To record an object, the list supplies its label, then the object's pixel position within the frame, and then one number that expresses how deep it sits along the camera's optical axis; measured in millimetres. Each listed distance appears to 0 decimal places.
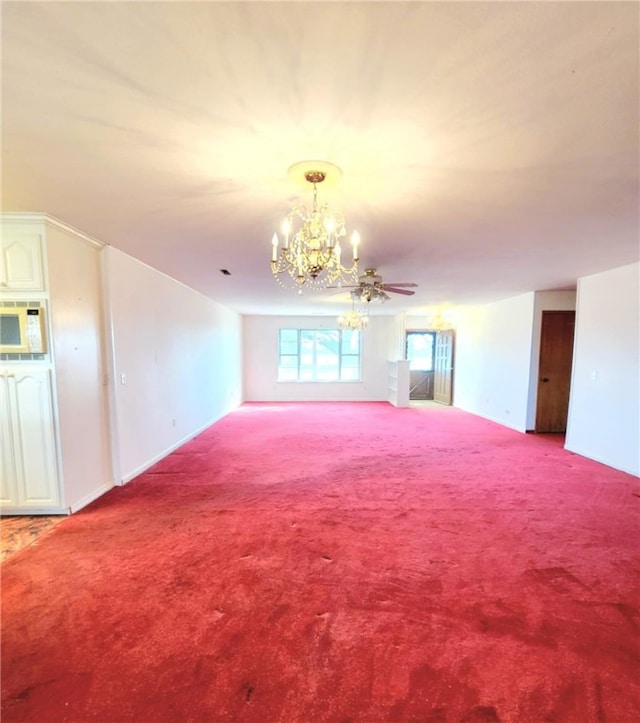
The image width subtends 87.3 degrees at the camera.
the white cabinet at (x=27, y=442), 2654
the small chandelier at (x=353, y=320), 6871
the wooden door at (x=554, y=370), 5645
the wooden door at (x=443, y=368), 8586
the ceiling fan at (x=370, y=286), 3927
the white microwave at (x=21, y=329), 2594
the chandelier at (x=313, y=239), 1867
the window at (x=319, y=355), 9133
